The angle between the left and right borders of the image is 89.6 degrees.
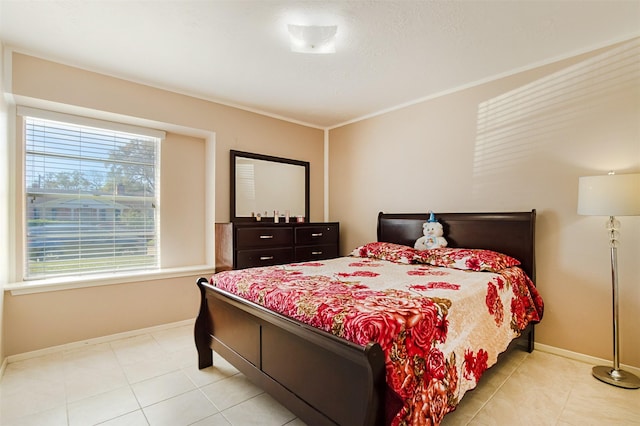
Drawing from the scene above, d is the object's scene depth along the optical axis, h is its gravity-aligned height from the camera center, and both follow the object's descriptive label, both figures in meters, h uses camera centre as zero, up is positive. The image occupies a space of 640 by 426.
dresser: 3.46 -0.36
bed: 1.32 -0.72
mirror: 3.91 +0.34
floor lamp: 2.11 +0.03
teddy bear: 3.27 -0.25
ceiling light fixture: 2.29 +1.29
